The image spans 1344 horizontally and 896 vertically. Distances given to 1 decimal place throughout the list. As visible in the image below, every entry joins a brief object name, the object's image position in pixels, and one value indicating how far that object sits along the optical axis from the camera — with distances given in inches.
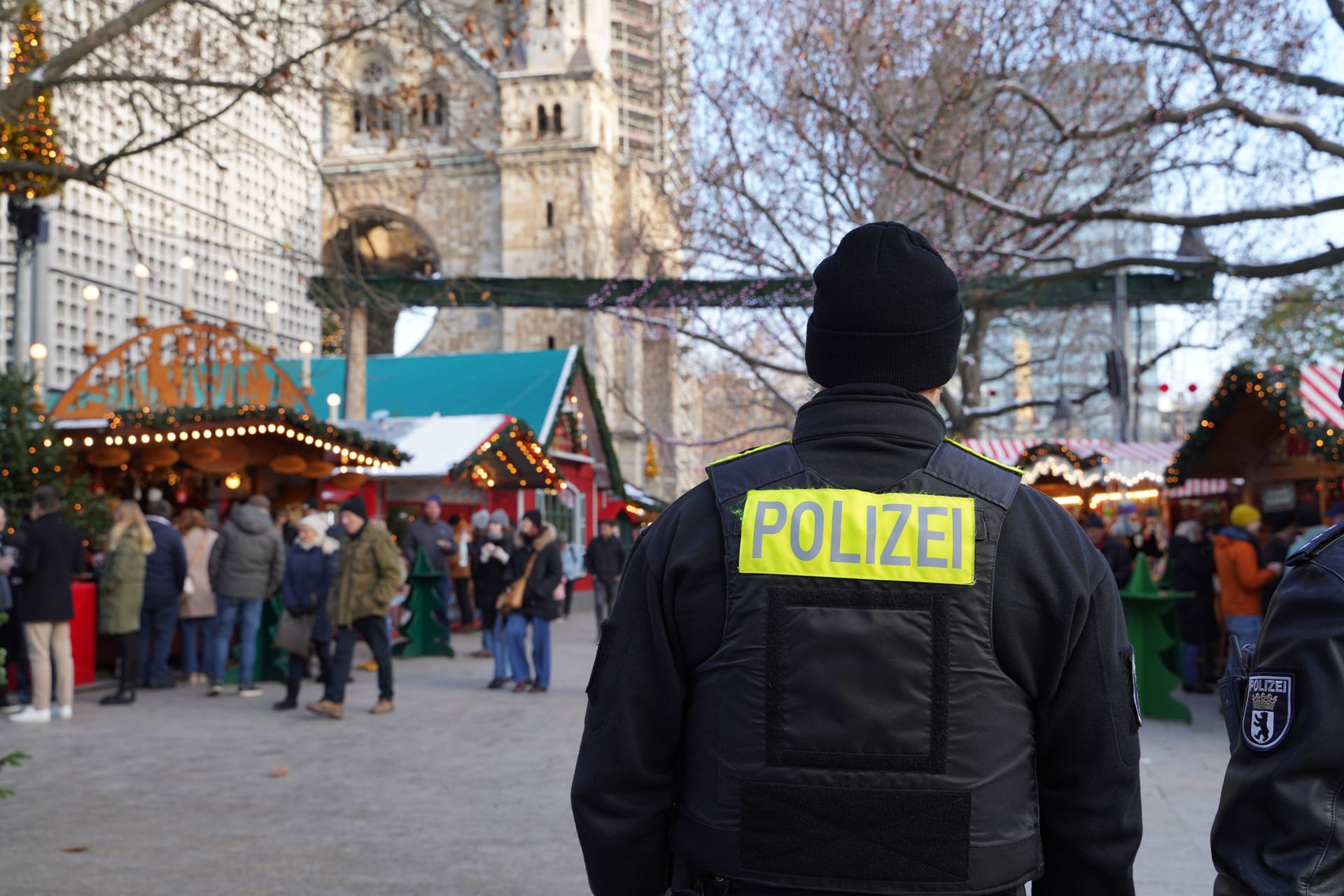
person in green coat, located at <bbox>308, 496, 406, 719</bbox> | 433.4
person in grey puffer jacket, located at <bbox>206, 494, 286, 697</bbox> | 501.0
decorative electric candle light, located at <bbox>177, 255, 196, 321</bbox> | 642.2
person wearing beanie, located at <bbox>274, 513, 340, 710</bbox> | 460.4
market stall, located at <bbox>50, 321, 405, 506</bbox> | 575.5
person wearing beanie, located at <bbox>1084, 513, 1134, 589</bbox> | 504.7
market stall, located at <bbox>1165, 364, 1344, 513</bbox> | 448.8
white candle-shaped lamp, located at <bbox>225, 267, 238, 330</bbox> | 531.5
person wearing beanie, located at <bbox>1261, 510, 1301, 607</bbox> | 432.5
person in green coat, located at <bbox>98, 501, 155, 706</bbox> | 471.5
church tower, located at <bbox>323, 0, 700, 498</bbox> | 2108.8
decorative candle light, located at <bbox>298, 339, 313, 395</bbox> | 714.1
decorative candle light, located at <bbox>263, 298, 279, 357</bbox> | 680.4
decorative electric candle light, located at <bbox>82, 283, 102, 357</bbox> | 650.2
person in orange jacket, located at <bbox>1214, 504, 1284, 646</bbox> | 427.8
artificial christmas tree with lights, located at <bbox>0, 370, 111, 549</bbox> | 508.1
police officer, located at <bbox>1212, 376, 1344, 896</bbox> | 75.0
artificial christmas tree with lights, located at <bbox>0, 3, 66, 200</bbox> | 349.1
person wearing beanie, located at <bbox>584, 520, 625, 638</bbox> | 748.6
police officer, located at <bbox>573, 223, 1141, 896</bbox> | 88.0
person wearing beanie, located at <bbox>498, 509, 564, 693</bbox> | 499.2
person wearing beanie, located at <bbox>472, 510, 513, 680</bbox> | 625.0
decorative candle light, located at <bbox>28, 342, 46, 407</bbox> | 533.6
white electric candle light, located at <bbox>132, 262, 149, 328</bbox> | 595.6
